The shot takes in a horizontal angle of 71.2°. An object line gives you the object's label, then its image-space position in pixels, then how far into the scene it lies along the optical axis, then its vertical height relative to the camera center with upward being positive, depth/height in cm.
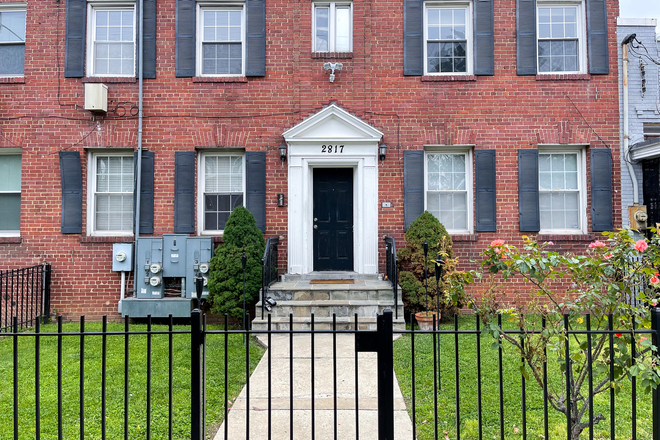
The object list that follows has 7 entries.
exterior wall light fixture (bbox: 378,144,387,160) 885 +168
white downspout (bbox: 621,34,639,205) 886 +217
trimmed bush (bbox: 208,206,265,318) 777 -50
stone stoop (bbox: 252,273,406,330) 714 -105
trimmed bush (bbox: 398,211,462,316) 787 -41
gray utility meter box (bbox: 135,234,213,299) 862 -43
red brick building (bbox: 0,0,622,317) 897 +216
